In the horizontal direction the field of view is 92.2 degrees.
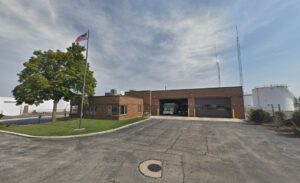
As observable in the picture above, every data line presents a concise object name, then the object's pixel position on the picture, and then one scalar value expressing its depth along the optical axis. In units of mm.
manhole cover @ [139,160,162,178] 5708
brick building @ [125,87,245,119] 29703
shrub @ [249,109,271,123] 21312
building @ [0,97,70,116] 36875
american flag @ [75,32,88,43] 15391
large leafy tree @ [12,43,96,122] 17703
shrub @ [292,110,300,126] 15753
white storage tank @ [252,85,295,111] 48781
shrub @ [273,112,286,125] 18562
